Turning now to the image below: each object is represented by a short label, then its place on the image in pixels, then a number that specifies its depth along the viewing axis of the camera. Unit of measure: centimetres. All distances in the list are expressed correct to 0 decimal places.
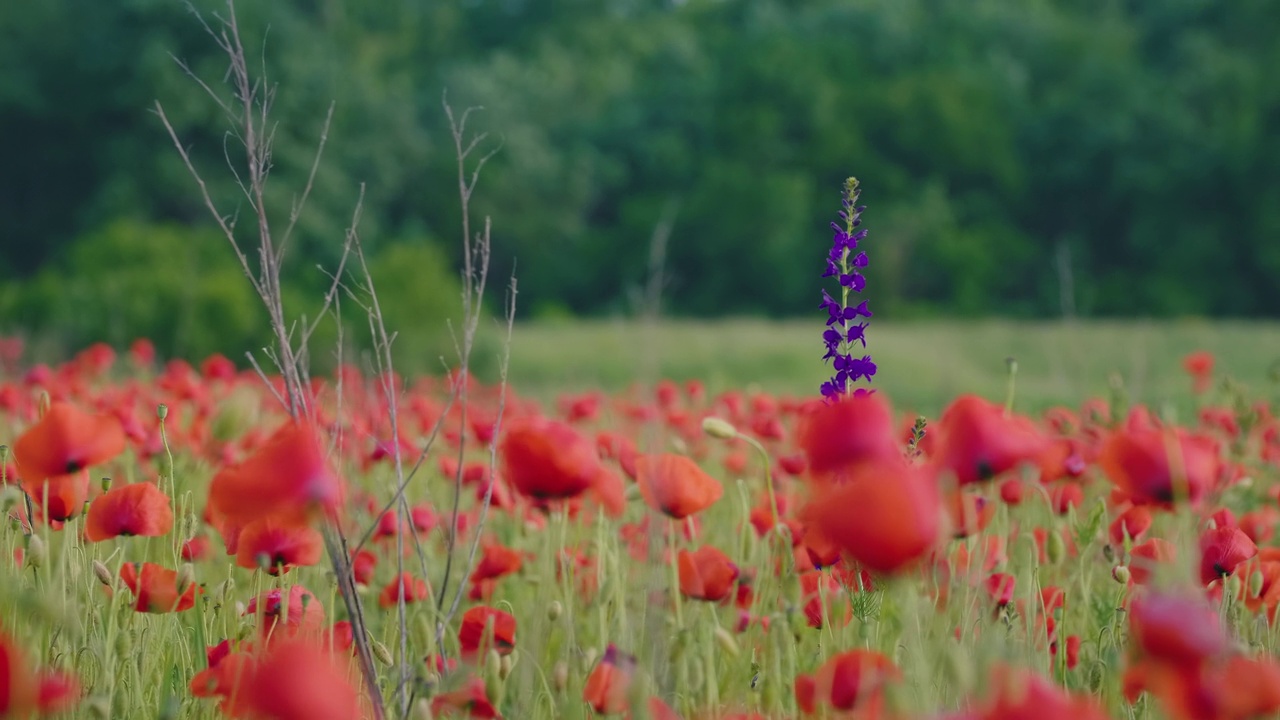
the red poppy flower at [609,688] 271
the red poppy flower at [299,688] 250
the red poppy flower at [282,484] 262
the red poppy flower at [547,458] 278
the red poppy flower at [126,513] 290
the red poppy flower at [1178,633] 247
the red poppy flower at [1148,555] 298
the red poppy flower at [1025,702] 245
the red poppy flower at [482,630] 294
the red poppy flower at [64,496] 298
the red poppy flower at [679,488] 289
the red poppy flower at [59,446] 283
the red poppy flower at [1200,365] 552
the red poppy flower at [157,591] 288
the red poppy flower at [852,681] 260
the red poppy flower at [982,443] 266
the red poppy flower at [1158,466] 271
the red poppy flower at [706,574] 295
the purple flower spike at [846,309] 293
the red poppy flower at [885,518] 252
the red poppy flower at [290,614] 288
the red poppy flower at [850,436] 264
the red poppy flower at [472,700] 269
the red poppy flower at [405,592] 311
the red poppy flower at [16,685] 252
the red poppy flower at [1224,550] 288
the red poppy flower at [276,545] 289
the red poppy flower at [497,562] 316
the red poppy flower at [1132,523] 319
